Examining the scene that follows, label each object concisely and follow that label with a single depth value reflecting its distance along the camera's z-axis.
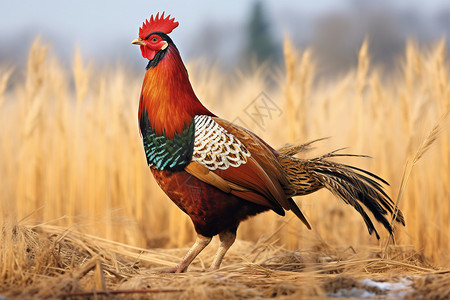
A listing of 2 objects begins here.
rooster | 5.00
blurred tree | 54.53
